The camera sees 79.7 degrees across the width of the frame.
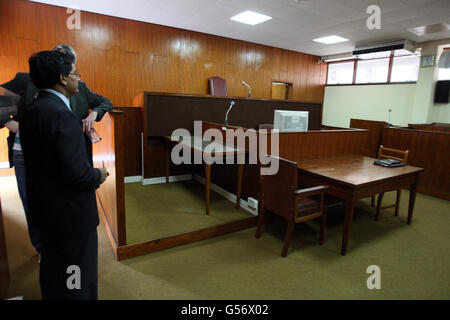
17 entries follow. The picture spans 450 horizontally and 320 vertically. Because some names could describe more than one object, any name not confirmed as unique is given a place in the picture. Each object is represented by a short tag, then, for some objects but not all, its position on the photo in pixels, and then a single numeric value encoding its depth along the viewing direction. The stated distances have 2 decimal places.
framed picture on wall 6.65
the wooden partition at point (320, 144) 3.01
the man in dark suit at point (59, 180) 1.09
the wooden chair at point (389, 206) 3.17
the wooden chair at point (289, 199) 2.24
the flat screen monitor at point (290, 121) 3.20
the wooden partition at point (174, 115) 3.96
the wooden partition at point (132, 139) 4.04
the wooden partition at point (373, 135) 5.23
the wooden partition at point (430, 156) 4.04
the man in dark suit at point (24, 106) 1.87
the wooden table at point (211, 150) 2.82
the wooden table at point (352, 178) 2.37
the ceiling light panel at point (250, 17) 5.23
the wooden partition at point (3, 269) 1.73
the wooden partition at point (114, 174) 2.10
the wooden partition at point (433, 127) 5.35
